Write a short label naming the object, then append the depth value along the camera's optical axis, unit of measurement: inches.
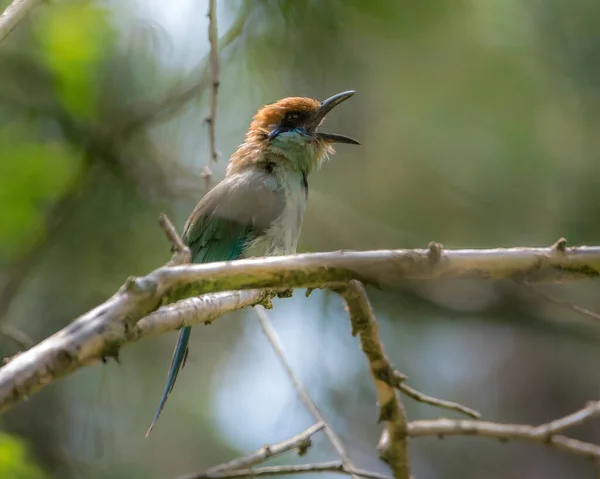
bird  247.4
